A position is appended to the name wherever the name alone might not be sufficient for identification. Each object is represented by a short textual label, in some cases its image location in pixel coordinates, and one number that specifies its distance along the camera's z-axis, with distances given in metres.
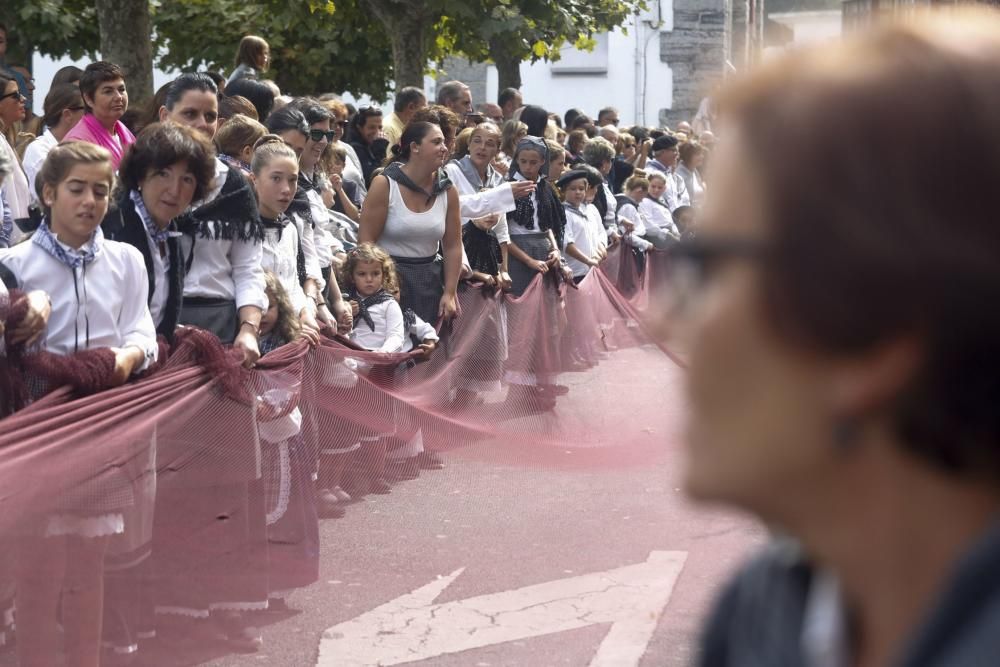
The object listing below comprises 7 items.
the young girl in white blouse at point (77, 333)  4.33
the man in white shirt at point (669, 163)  17.16
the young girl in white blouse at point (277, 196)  6.56
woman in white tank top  8.57
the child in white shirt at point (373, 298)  7.77
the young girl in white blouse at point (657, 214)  15.27
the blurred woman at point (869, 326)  0.96
